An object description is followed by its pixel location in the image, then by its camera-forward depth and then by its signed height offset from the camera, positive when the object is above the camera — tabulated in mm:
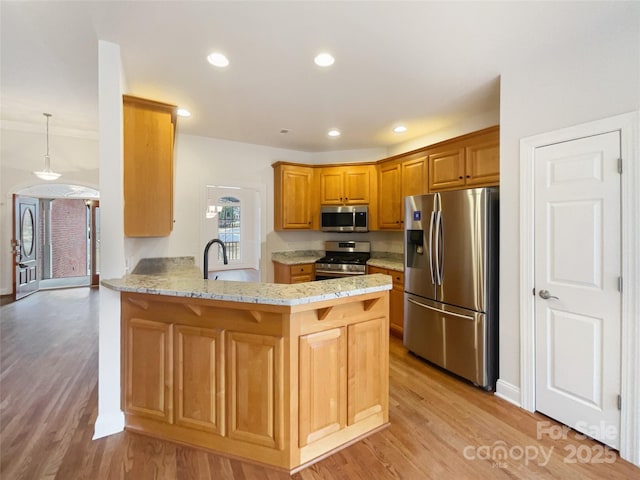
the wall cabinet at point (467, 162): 2822 +790
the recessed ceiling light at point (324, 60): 2156 +1340
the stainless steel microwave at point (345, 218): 4410 +292
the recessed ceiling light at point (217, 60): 2160 +1347
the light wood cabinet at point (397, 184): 3670 +710
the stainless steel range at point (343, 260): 4239 -344
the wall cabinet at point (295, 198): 4477 +621
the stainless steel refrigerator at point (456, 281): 2514 -413
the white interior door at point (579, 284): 1830 -321
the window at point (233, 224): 4245 +215
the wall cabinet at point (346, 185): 4418 +809
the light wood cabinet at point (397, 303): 3617 -828
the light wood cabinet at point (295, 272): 4338 -524
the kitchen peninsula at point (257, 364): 1630 -760
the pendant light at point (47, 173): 4438 +1016
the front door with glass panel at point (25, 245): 5449 -115
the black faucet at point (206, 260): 2198 -170
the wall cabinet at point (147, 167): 2307 +582
